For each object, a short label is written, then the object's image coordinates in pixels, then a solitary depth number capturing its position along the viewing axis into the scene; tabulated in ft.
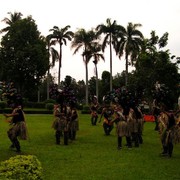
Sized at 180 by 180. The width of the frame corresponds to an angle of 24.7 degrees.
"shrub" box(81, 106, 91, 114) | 160.66
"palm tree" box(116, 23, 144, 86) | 200.95
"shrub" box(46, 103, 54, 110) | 160.45
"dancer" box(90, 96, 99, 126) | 98.07
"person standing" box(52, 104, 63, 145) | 59.41
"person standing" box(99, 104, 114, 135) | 76.59
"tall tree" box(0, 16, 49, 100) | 182.60
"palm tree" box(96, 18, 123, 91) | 201.05
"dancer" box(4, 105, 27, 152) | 48.65
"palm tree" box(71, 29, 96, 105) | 204.54
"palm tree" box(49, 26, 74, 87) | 216.54
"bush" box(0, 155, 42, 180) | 20.26
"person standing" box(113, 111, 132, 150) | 53.47
